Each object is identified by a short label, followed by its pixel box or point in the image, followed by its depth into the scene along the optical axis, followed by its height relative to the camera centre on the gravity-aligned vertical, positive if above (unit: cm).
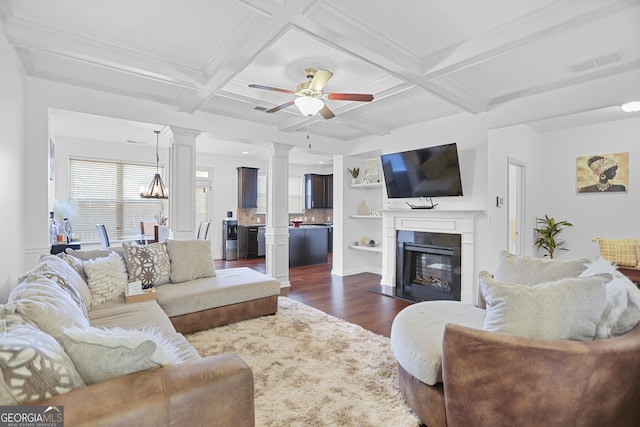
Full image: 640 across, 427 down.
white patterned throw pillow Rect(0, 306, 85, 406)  91 -49
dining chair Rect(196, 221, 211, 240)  605 -36
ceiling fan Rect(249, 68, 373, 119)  275 +106
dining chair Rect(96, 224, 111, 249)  520 -39
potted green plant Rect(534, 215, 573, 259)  502 -39
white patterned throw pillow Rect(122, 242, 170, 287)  307 -53
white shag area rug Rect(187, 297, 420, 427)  184 -119
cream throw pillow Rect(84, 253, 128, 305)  269 -59
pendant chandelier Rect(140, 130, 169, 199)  580 +38
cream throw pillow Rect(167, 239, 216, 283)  338 -54
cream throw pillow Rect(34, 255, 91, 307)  209 -45
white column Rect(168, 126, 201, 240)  405 +39
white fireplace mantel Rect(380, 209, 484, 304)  409 -25
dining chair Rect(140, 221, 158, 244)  611 -37
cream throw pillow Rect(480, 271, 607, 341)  142 -46
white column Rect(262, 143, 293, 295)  497 -4
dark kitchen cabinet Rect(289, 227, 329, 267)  673 -77
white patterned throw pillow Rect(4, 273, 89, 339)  127 -42
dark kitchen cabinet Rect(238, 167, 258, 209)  789 +62
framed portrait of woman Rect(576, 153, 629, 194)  450 +57
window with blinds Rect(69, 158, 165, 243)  614 +27
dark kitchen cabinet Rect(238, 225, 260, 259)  768 -73
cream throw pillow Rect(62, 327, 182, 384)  108 -50
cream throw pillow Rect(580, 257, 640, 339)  148 -49
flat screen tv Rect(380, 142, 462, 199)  419 +56
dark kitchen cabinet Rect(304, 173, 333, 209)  895 +60
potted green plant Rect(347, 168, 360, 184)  590 +71
